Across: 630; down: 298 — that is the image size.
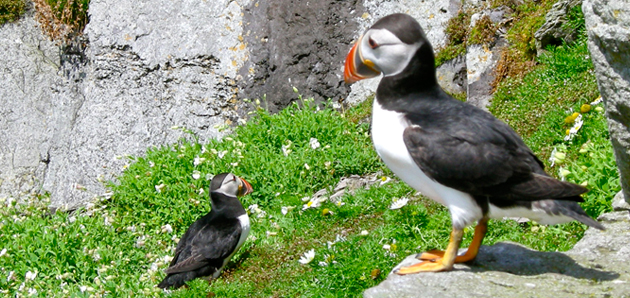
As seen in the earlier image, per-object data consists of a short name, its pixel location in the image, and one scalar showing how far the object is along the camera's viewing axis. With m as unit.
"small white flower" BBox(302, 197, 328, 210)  6.77
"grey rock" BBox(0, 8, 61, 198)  10.86
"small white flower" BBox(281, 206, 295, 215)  6.80
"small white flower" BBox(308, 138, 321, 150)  7.85
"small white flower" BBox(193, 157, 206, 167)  7.79
